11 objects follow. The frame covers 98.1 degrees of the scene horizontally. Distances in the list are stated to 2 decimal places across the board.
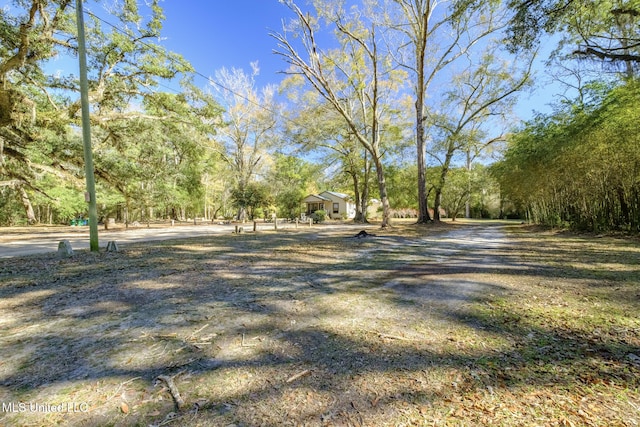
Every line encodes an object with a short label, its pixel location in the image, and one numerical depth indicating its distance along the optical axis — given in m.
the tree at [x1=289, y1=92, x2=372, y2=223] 19.56
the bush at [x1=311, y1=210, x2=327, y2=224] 24.07
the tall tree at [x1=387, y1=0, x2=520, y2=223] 11.66
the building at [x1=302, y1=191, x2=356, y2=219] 32.25
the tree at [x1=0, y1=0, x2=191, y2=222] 8.36
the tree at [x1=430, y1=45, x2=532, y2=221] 16.19
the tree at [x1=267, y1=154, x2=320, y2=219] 28.09
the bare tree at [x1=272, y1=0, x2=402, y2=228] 11.02
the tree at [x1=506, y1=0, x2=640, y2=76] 5.77
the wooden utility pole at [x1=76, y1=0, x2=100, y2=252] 5.89
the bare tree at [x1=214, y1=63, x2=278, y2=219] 23.39
